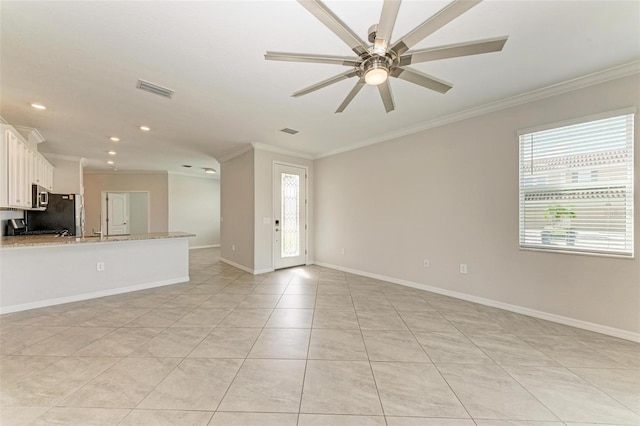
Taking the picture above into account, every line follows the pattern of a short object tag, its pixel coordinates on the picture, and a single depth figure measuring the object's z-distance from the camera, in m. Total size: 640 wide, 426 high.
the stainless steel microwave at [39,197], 3.90
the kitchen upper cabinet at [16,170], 3.02
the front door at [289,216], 5.21
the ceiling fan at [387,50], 1.24
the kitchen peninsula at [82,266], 3.07
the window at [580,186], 2.40
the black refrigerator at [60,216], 4.69
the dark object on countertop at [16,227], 3.99
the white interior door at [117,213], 7.77
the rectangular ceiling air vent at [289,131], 4.05
